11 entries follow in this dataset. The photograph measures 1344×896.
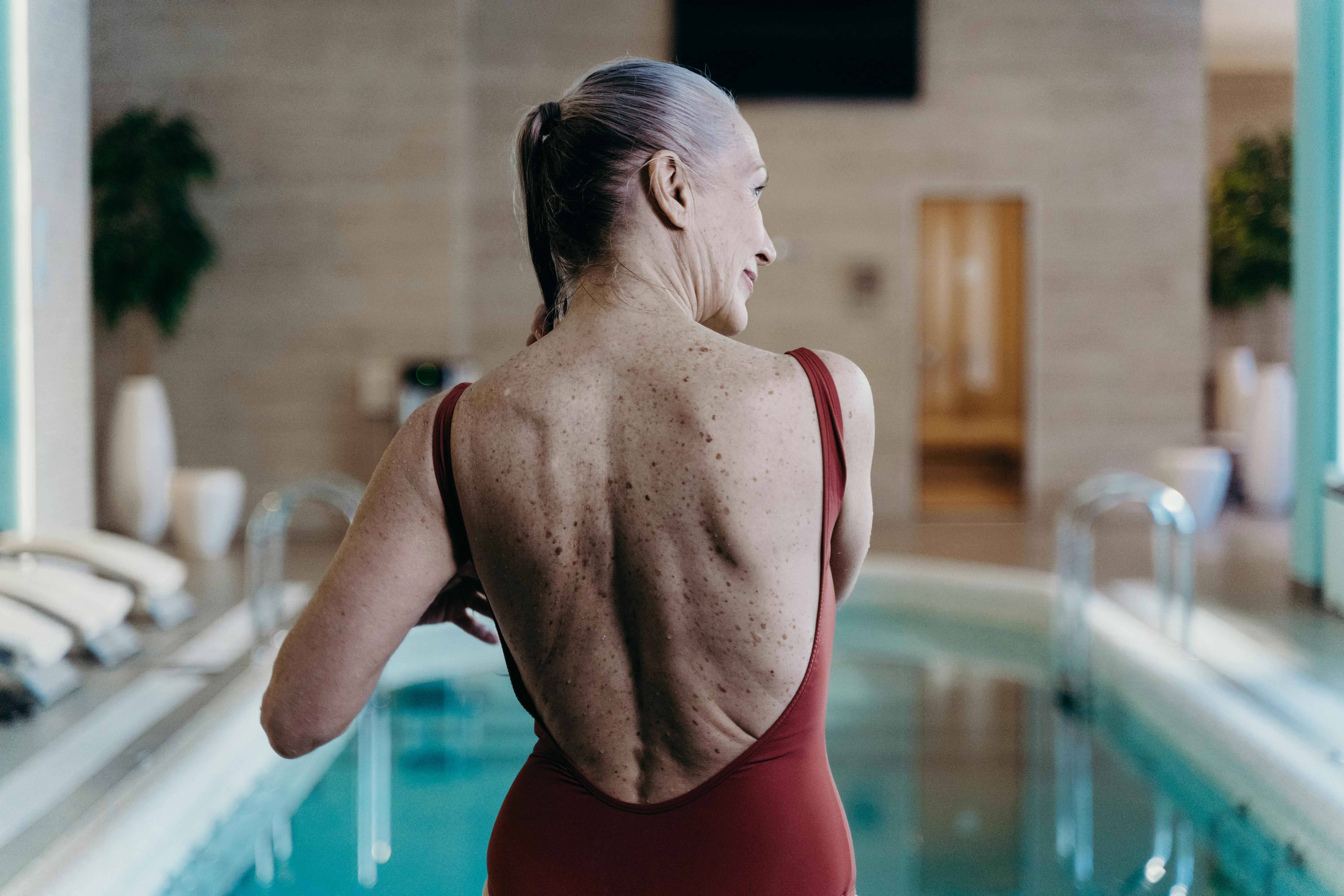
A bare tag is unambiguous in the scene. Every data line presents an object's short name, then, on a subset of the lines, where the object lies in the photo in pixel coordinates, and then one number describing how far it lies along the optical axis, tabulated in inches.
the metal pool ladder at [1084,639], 128.0
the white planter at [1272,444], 339.0
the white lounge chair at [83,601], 159.6
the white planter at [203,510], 277.9
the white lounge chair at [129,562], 183.5
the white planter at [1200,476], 305.9
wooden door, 362.3
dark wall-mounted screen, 334.0
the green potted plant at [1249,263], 350.0
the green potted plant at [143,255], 291.7
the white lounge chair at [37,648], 143.6
